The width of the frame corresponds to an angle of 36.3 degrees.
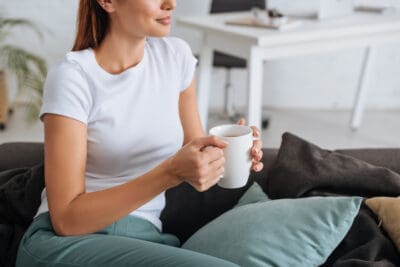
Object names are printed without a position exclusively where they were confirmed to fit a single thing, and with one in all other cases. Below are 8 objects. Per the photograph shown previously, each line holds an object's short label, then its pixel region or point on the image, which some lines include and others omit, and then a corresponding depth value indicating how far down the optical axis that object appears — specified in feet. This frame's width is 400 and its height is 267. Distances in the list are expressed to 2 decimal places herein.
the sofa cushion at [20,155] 5.65
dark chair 10.80
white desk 8.46
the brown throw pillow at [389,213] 4.27
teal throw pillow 4.07
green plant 10.09
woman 3.84
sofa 4.27
